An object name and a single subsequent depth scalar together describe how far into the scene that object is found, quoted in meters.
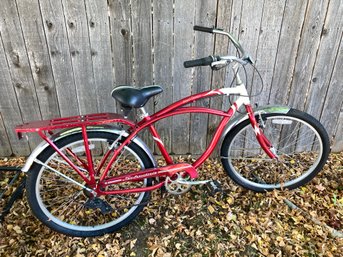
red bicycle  2.14
